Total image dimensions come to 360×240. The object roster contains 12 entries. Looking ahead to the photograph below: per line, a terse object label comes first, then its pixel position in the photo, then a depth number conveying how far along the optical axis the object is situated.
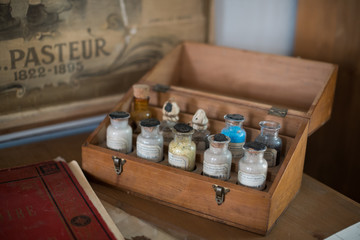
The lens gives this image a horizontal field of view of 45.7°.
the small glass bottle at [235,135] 1.23
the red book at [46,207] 1.00
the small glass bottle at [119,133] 1.25
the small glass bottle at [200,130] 1.28
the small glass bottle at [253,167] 1.08
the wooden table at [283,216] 1.08
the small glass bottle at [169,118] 1.32
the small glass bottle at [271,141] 1.19
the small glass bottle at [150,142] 1.20
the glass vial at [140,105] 1.38
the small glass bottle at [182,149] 1.16
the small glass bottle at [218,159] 1.11
